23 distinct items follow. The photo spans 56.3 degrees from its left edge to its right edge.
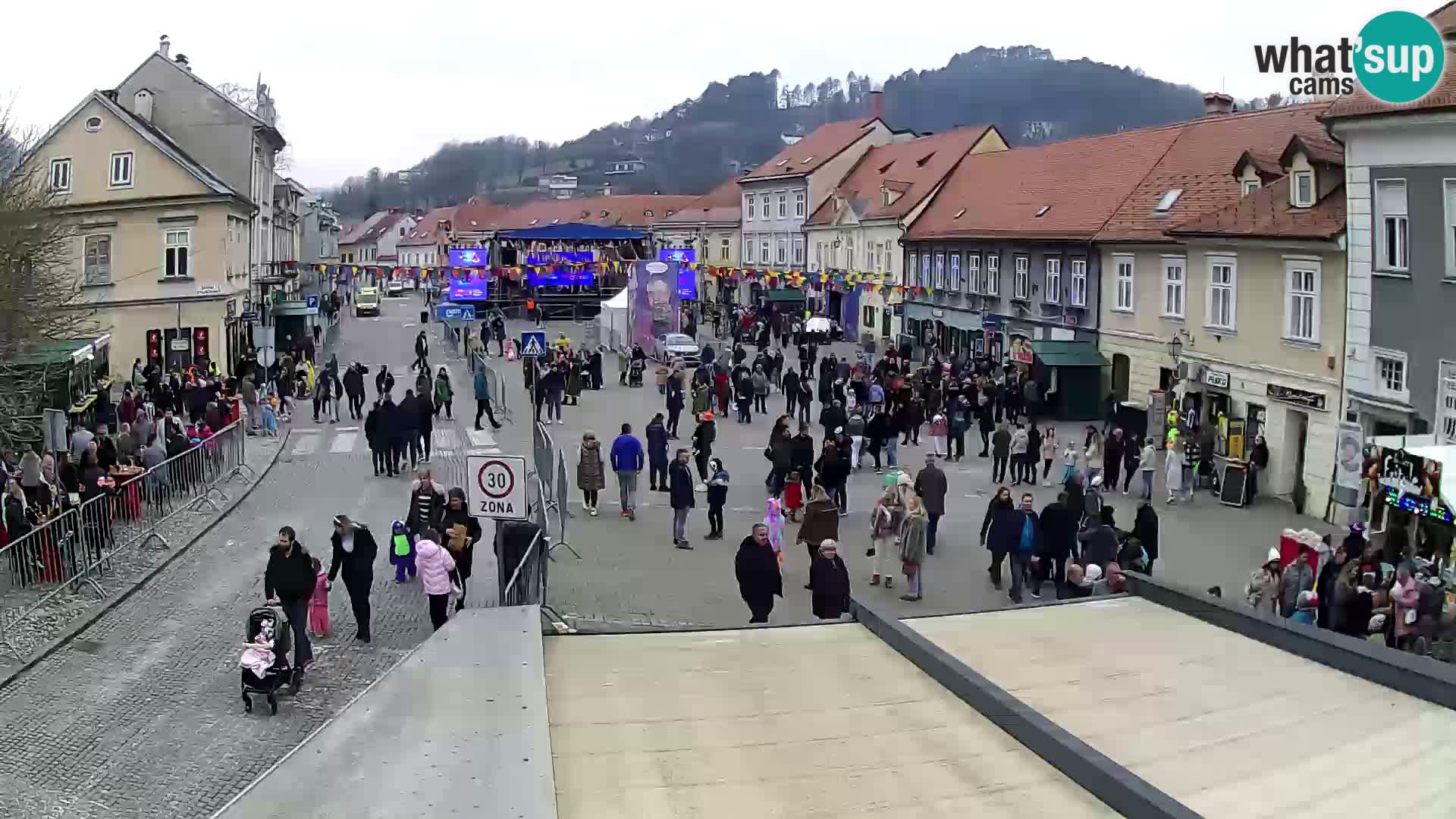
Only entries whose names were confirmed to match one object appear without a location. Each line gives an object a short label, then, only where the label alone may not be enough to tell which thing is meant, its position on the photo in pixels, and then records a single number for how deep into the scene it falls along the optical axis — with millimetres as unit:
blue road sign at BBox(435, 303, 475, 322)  51000
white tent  48219
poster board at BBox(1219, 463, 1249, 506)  23500
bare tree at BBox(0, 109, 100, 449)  20828
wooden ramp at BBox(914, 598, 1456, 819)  6348
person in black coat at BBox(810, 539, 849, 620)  13430
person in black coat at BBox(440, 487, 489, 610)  15461
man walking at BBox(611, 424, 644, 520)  20781
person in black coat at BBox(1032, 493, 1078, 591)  16703
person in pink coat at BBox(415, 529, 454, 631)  13961
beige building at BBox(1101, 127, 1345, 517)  23297
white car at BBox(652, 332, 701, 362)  43191
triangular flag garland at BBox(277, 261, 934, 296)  52094
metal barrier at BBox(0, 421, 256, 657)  15391
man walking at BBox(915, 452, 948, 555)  19094
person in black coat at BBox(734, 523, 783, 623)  13875
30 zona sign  14164
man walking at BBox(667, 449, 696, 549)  19219
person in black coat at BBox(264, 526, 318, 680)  12797
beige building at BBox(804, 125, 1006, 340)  54031
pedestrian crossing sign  29781
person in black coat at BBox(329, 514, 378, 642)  14125
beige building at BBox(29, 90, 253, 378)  38406
